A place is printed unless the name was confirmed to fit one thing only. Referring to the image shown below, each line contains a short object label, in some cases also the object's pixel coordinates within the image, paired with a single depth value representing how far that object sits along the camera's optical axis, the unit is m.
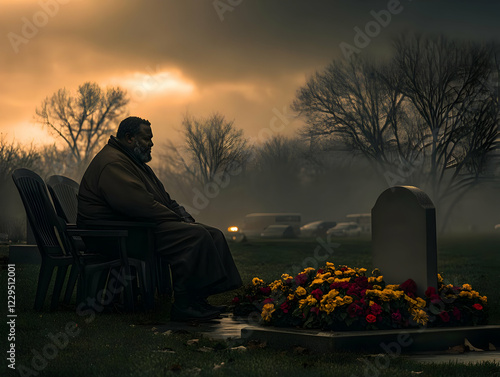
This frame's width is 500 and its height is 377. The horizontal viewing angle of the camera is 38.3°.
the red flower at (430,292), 6.62
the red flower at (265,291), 8.00
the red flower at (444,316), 6.38
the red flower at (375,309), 6.06
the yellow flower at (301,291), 6.47
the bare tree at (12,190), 29.70
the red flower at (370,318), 5.96
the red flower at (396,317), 6.14
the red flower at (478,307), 6.55
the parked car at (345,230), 61.58
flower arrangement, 6.04
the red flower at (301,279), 6.93
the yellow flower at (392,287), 6.67
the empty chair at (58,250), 7.66
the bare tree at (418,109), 33.56
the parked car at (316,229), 65.38
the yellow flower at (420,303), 6.38
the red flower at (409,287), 6.75
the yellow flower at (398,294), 6.32
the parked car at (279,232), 57.36
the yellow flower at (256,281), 8.22
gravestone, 6.81
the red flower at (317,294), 6.28
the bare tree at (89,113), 49.78
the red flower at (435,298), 6.55
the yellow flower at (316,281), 6.63
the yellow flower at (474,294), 6.71
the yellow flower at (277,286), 7.11
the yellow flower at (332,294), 6.15
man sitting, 7.46
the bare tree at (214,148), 46.88
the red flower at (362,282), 6.67
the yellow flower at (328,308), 5.99
